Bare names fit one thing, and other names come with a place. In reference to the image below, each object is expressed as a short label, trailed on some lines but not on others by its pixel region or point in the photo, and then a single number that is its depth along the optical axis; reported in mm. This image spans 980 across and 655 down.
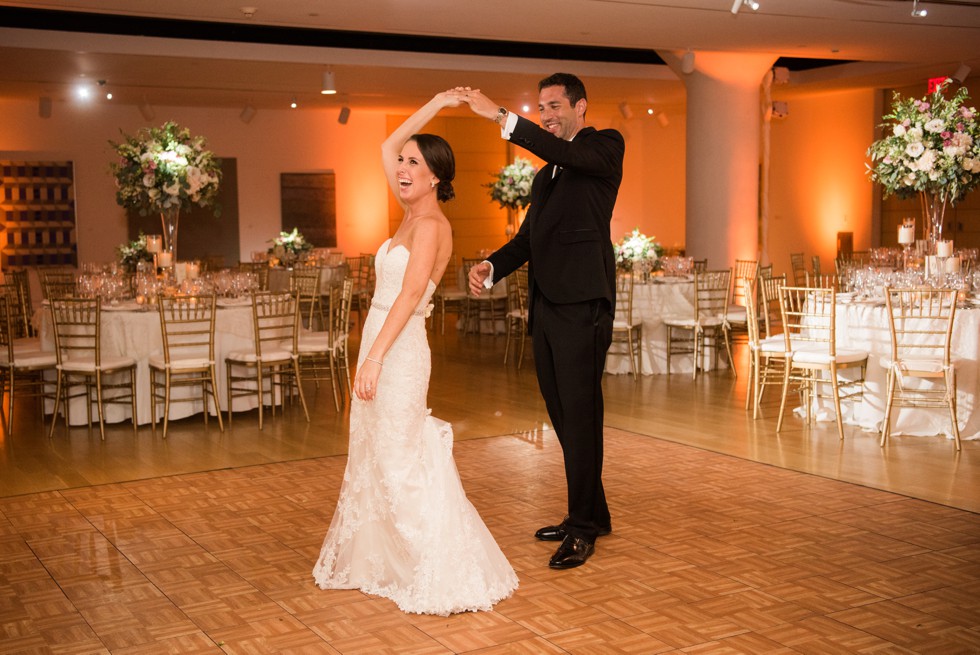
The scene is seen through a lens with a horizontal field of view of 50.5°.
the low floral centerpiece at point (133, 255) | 10445
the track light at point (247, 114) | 16344
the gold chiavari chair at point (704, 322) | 9602
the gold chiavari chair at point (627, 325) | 9445
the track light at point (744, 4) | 8669
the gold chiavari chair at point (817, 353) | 6860
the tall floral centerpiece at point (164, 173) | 8602
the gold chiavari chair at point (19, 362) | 7523
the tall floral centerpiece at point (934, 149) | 7629
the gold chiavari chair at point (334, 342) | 8070
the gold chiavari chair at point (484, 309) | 12906
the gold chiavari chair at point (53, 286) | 10101
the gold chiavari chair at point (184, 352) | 7250
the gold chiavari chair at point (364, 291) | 13945
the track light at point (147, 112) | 15414
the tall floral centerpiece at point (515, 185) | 11977
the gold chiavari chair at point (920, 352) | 6497
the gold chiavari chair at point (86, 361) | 7203
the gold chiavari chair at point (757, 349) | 7488
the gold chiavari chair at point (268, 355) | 7508
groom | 4137
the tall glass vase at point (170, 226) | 8844
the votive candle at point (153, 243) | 8789
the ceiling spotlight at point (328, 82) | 11969
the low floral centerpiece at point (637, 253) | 10078
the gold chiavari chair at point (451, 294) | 13080
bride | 3754
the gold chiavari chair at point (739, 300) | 9867
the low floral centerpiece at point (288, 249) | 13859
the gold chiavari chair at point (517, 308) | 10138
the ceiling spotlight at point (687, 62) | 11914
